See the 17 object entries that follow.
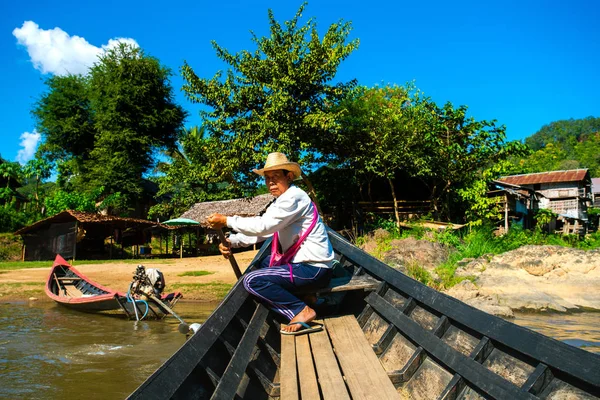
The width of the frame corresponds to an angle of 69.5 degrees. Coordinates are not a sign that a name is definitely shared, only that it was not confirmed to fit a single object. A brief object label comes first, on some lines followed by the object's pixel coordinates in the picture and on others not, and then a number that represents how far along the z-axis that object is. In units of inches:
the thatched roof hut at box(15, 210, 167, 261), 851.4
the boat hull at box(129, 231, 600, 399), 81.0
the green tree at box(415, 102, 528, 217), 684.7
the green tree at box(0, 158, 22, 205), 1111.7
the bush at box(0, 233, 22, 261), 975.0
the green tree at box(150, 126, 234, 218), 980.6
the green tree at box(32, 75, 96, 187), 1242.0
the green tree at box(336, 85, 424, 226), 691.4
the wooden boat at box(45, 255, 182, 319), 321.4
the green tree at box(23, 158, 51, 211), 1178.6
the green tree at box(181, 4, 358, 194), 627.2
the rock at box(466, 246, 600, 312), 374.6
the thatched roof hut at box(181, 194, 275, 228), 924.6
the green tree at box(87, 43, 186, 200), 1144.8
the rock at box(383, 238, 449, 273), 497.7
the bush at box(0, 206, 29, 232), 1030.7
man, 138.3
